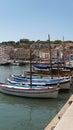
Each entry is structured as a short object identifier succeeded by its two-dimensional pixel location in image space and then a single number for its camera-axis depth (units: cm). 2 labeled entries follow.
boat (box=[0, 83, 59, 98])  1153
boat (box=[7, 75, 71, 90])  1341
